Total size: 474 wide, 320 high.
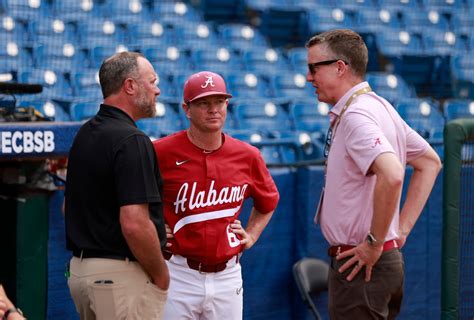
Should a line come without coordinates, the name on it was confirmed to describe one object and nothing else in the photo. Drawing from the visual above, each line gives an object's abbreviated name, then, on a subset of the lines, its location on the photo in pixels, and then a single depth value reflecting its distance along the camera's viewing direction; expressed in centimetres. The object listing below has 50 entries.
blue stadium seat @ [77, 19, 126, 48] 1855
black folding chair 1101
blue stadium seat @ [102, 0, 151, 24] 1997
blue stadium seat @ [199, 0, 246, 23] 2312
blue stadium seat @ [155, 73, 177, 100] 1733
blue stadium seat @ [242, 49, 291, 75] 1989
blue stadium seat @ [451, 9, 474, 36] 2528
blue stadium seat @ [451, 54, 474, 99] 2233
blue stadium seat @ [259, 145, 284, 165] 1427
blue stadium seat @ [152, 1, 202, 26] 2077
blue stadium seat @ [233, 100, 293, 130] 1667
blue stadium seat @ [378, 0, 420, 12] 2511
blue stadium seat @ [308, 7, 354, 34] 2246
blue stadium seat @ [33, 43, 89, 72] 1692
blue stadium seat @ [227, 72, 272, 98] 1816
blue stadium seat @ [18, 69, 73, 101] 1513
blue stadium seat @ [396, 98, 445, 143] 1823
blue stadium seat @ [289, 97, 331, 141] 1737
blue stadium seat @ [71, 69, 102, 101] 1622
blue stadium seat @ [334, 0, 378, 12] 2412
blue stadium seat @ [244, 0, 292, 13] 2247
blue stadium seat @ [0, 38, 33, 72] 1606
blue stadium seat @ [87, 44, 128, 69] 1756
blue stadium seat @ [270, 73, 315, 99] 1911
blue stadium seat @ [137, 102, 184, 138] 1527
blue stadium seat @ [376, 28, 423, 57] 2245
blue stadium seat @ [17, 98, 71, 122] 1324
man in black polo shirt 646
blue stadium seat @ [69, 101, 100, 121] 1427
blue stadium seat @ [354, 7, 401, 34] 2330
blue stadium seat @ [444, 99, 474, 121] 1955
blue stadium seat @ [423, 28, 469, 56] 2316
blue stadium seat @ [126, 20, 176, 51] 1905
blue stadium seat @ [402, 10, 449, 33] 2458
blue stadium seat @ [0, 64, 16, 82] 1505
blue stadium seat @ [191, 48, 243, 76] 1886
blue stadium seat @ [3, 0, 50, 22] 1823
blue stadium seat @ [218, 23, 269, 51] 2077
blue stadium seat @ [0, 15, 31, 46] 1722
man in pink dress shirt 688
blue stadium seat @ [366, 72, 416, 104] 1970
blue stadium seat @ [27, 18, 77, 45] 1775
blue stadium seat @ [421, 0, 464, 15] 2591
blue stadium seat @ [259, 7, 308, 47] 2281
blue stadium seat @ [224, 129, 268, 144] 1480
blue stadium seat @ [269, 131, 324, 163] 1394
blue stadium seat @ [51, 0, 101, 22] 1919
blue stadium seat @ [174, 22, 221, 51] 1980
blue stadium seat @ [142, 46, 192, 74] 1817
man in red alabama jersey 760
